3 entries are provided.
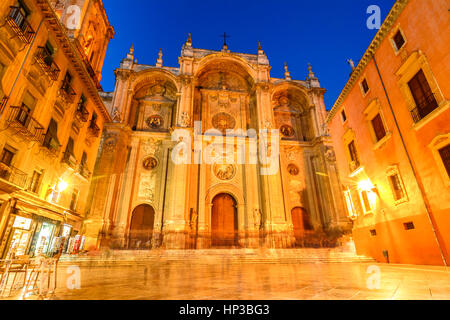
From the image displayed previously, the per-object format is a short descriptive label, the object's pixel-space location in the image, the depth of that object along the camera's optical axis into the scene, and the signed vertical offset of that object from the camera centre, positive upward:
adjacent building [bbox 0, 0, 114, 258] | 9.11 +6.25
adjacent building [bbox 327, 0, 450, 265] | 7.52 +4.21
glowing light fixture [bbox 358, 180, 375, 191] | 10.54 +2.95
